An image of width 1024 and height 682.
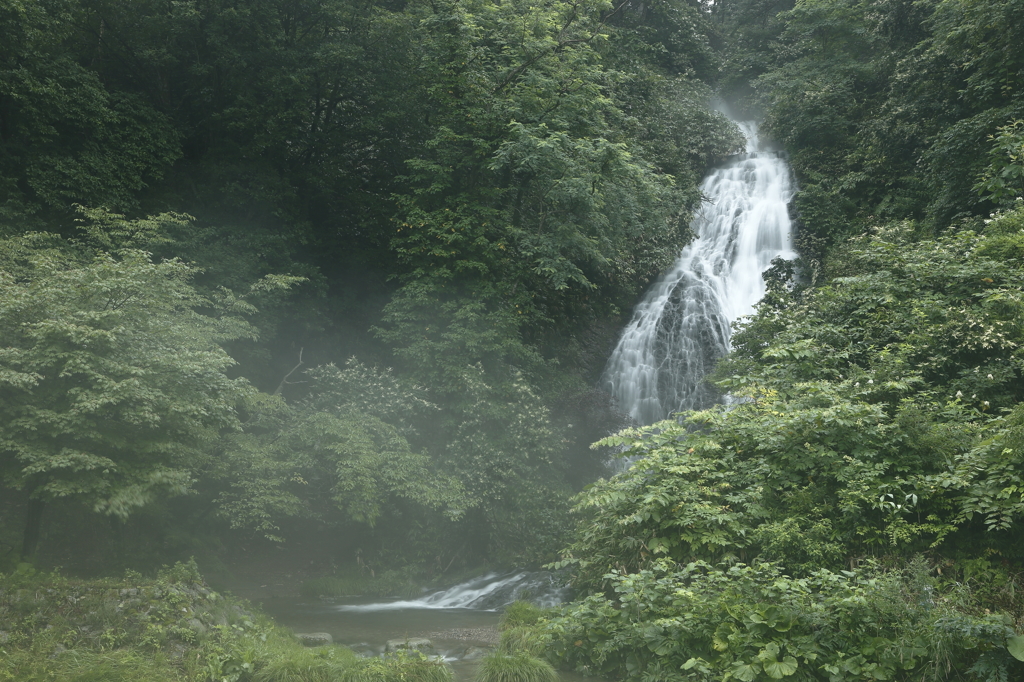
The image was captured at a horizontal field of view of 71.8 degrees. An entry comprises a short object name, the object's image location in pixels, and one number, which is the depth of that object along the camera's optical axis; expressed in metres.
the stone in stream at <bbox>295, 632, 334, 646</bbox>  9.59
